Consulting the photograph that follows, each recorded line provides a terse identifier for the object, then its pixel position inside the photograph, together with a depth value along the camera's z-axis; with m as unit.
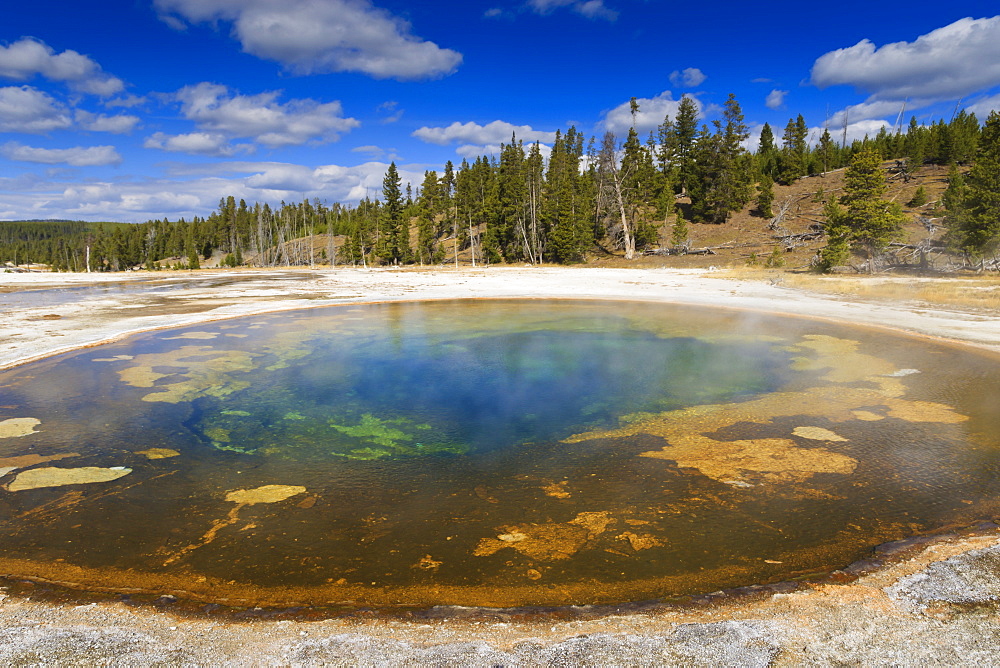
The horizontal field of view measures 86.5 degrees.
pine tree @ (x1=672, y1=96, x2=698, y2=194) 64.50
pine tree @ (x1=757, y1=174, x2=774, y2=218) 51.81
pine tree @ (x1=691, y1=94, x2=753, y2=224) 53.78
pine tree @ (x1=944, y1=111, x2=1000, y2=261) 26.50
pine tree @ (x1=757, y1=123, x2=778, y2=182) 67.31
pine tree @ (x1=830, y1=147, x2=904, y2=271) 29.11
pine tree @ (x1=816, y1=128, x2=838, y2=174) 67.88
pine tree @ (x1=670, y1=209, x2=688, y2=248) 46.62
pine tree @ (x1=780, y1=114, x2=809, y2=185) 61.69
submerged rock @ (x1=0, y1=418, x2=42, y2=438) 8.33
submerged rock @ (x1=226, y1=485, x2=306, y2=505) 6.29
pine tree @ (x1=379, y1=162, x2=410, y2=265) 68.50
